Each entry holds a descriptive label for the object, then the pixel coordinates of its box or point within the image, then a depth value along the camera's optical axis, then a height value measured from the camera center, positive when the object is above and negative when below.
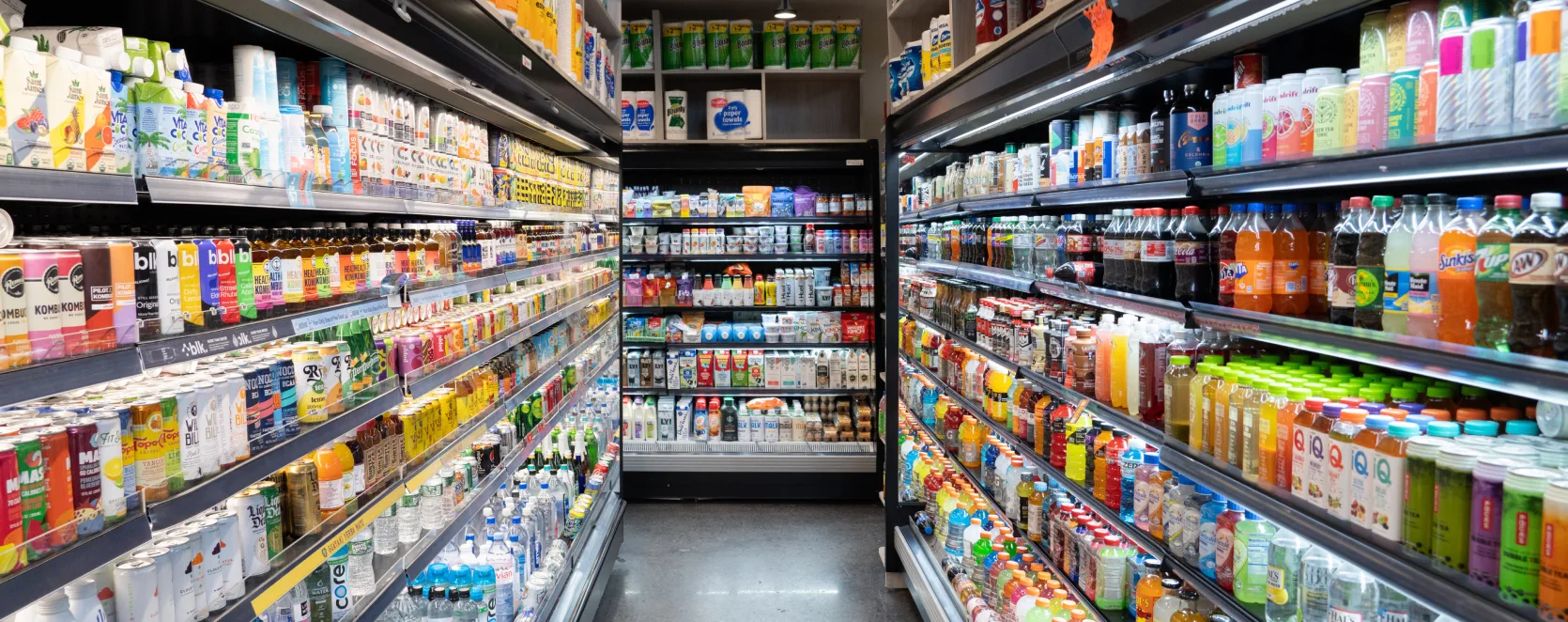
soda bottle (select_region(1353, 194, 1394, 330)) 1.77 -0.05
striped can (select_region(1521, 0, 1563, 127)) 1.41 +0.24
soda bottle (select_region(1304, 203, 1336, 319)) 2.02 -0.06
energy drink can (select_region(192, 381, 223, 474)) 1.81 -0.31
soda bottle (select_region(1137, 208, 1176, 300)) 2.54 -0.05
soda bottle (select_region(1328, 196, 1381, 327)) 1.84 -0.05
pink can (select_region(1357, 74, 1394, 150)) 1.76 +0.22
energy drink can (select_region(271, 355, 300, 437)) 2.10 -0.29
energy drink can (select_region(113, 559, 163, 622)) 1.69 -0.56
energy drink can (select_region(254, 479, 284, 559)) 2.10 -0.54
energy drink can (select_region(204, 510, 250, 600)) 1.91 -0.57
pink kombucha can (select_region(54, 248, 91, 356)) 1.44 -0.07
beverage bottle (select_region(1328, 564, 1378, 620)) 1.93 -0.69
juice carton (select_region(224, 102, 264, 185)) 1.93 +0.21
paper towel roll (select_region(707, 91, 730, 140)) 6.82 +0.93
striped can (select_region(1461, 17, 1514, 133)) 1.50 +0.24
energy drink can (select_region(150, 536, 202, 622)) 1.78 -0.56
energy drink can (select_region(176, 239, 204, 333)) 1.73 -0.05
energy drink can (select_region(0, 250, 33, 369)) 1.33 -0.07
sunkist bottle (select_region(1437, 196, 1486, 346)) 1.56 -0.06
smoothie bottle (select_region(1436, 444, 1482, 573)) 1.55 -0.42
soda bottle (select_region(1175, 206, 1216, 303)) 2.38 -0.05
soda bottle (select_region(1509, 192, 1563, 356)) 1.42 -0.06
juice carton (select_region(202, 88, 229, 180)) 1.85 +0.22
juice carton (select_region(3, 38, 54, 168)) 1.36 +0.21
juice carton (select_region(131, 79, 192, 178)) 1.71 +0.22
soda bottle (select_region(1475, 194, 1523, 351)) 1.49 -0.06
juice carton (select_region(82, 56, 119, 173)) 1.51 +0.21
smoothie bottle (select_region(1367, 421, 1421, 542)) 1.68 -0.41
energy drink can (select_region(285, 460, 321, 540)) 2.22 -0.54
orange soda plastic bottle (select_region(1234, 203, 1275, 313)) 2.11 -0.05
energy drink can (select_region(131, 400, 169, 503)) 1.67 -0.32
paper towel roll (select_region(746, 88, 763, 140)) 6.80 +0.89
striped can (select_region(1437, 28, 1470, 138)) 1.56 +0.24
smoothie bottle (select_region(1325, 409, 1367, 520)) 1.79 -0.39
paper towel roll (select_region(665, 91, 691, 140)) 6.82 +0.90
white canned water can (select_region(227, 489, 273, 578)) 2.00 -0.55
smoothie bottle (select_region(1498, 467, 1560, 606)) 1.41 -0.42
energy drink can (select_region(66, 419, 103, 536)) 1.51 -0.33
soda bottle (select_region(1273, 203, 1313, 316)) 2.06 -0.06
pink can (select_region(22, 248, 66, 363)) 1.38 -0.06
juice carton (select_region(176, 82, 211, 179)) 1.79 +0.22
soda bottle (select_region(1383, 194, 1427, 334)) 1.69 -0.05
